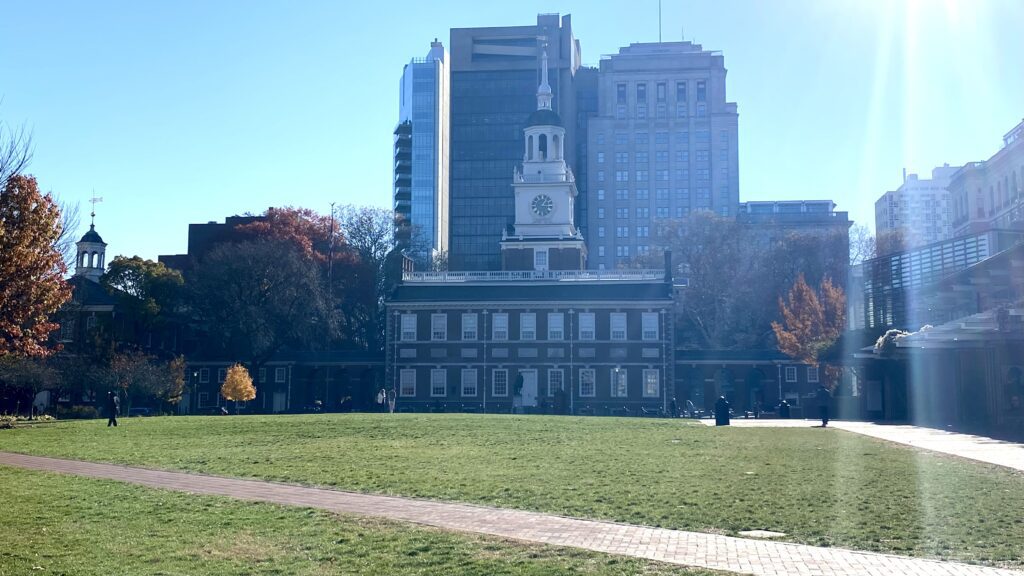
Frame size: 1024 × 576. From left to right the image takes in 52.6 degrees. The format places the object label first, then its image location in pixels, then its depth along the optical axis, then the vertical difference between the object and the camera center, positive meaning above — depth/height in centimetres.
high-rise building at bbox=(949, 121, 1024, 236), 7162 +1579
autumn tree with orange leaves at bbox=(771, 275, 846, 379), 6756 +517
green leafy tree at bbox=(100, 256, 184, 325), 6925 +747
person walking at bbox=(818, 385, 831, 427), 4103 -28
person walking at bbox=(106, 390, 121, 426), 3634 -42
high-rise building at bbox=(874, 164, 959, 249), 18900 +3359
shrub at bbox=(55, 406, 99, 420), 4953 -82
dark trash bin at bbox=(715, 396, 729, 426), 4112 -64
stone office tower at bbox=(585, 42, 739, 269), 14138 +3400
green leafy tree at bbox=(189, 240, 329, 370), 6675 +647
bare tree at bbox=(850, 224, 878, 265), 8378 +1203
